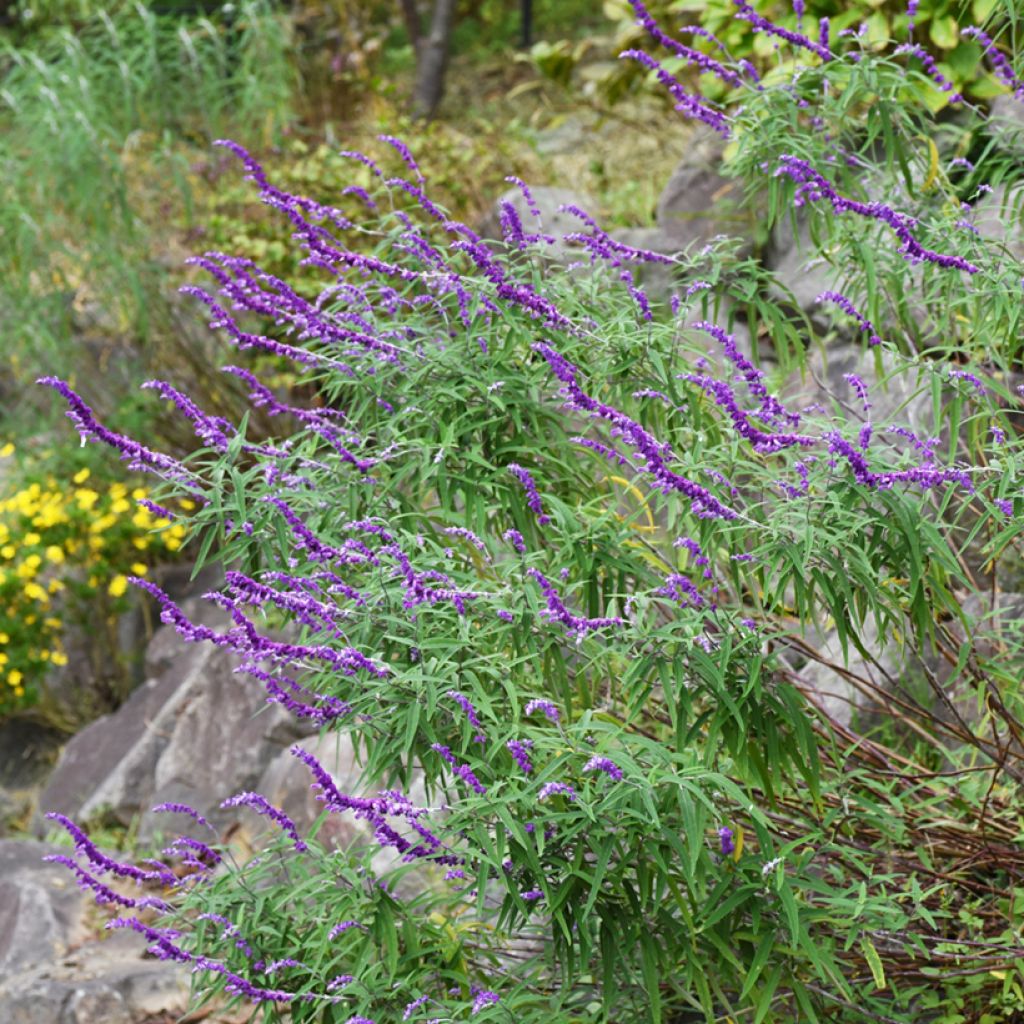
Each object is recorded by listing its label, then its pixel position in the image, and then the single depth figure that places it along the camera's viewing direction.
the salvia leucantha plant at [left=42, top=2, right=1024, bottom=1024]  2.26
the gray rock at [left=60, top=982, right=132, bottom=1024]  4.23
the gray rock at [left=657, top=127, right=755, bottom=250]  5.86
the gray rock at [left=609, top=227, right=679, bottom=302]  5.65
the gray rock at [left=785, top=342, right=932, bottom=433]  3.98
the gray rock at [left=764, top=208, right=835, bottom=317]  5.14
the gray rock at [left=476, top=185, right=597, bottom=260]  6.19
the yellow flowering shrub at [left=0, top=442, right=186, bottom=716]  6.31
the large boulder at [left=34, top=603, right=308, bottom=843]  5.50
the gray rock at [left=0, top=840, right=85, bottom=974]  4.78
